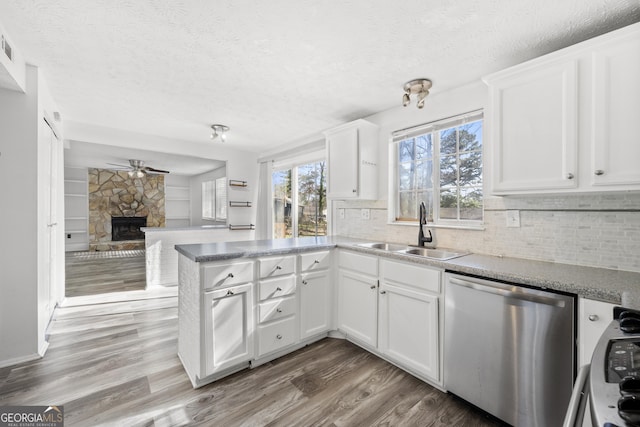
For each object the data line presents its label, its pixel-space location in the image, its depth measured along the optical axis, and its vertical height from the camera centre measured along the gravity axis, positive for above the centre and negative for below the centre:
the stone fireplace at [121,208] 7.34 +0.12
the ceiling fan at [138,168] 5.58 +0.91
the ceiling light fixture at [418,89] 2.23 +1.04
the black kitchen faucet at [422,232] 2.45 -0.18
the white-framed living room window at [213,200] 6.66 +0.33
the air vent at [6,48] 1.68 +1.04
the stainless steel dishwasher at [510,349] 1.33 -0.75
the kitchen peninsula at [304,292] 1.80 -0.63
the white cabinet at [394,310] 1.87 -0.77
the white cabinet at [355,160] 2.84 +0.56
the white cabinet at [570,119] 1.37 +0.53
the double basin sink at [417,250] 2.19 -0.34
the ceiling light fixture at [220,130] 3.49 +1.09
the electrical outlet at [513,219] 1.99 -0.05
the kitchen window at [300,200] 4.13 +0.20
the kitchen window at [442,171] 2.31 +0.39
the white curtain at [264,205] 5.03 +0.13
